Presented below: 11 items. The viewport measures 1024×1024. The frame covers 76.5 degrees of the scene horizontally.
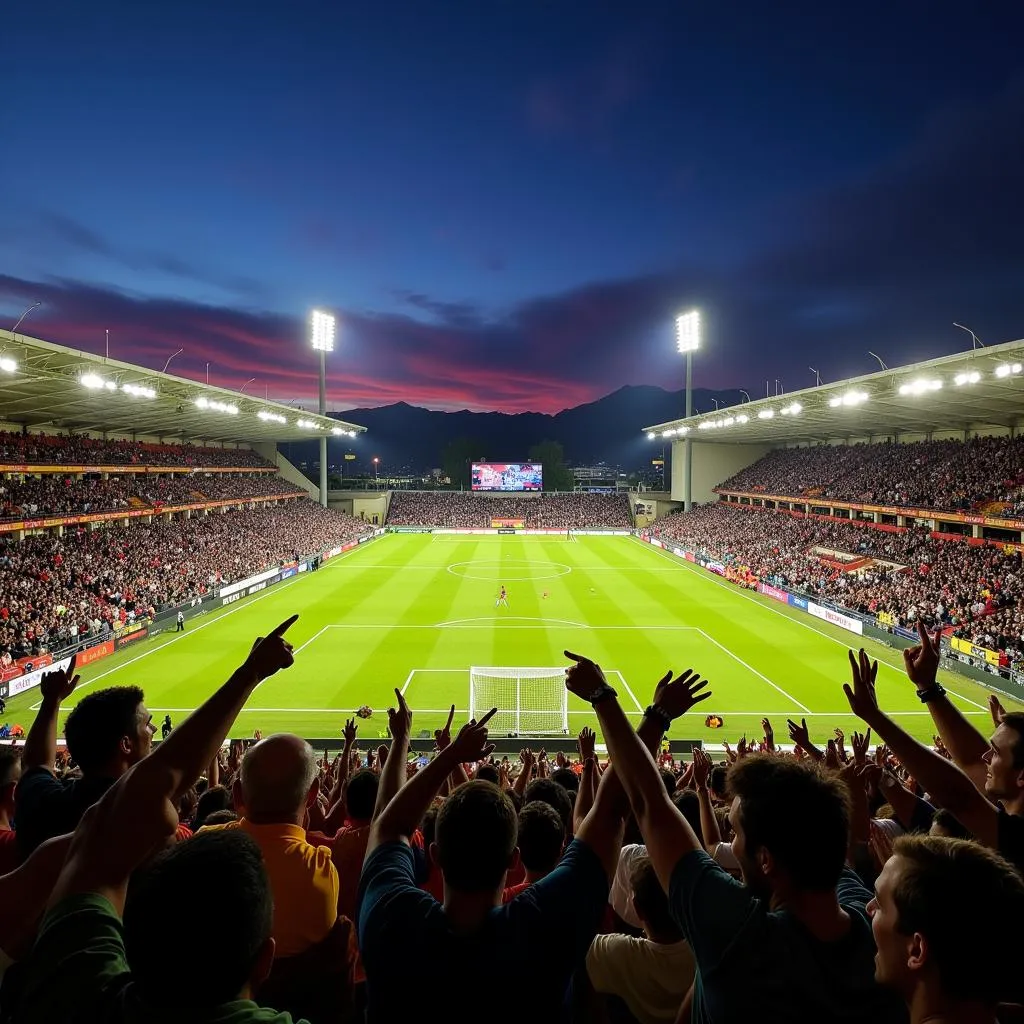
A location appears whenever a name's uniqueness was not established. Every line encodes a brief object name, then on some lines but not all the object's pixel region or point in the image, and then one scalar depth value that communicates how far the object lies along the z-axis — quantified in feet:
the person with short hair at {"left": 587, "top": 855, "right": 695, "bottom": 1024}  9.43
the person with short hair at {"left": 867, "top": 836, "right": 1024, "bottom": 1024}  6.05
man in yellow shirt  9.82
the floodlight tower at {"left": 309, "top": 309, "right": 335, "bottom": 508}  227.81
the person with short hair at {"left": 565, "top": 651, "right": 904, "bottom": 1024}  6.50
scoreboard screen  273.75
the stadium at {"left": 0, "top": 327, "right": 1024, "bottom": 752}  72.49
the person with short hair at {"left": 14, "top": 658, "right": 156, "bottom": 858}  10.64
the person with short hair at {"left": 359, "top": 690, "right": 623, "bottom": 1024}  6.52
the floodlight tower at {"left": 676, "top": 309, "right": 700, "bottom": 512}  222.69
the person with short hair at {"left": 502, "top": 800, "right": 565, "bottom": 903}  11.12
